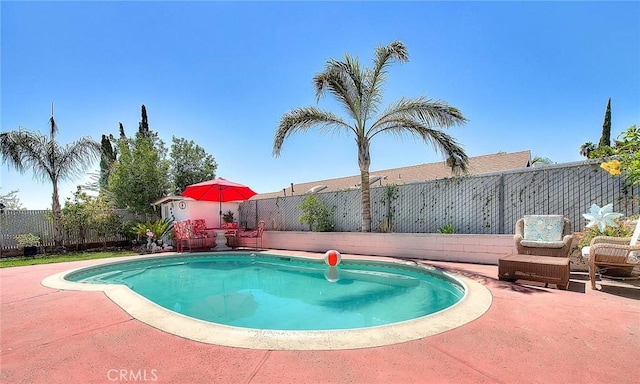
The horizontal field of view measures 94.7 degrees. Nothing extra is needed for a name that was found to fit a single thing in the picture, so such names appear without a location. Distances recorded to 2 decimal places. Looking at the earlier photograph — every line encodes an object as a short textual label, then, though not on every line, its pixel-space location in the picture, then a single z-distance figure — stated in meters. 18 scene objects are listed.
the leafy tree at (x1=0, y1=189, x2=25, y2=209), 27.89
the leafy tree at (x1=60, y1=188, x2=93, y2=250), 13.91
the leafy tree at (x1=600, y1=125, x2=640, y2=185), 5.61
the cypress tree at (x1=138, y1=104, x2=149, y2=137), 24.49
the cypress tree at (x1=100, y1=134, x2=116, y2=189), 24.77
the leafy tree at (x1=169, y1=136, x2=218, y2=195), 20.67
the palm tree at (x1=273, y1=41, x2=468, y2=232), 9.64
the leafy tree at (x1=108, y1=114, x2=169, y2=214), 16.08
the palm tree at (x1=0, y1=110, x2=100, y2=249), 12.95
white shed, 15.73
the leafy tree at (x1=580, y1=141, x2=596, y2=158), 27.87
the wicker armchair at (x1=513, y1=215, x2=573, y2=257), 6.40
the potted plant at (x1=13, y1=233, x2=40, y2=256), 12.86
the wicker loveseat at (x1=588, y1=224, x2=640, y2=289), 4.82
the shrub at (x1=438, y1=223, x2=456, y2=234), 9.46
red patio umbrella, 12.95
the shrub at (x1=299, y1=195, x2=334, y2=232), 12.61
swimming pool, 3.39
